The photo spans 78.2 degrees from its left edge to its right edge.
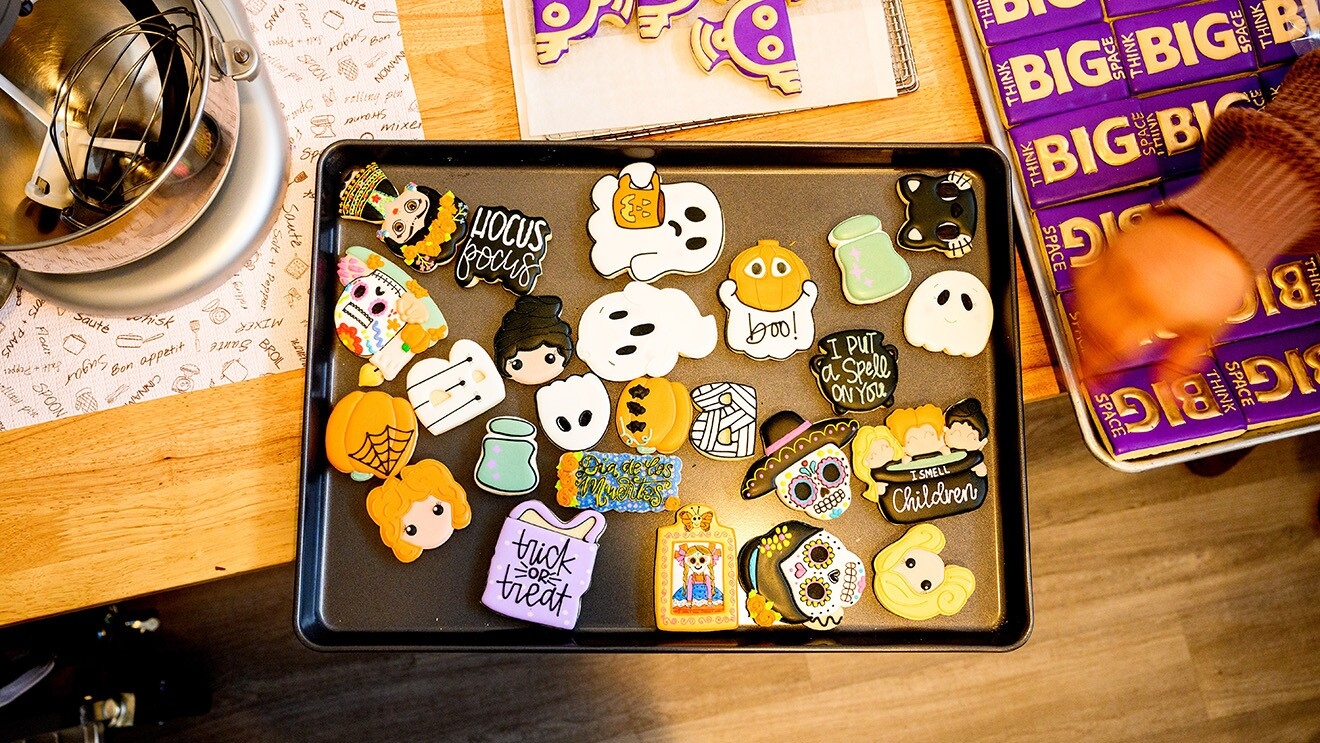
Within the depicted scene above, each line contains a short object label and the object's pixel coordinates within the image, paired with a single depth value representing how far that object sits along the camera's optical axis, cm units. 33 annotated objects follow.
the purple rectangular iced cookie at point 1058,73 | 76
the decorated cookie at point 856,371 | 74
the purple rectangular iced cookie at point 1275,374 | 74
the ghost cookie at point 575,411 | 74
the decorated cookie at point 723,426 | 74
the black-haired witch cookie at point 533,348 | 74
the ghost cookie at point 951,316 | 74
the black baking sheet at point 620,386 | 73
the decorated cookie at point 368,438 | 72
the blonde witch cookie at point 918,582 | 73
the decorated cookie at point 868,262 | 75
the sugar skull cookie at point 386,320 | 74
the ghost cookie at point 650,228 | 76
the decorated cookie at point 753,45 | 78
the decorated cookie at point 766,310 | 75
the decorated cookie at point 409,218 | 75
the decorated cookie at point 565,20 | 78
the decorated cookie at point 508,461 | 73
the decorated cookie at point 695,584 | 72
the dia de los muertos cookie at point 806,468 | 74
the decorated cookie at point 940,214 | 76
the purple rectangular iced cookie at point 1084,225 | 75
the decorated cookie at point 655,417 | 73
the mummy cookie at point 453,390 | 74
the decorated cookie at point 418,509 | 72
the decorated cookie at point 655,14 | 79
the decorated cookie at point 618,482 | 73
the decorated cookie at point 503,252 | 75
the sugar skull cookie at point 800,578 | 72
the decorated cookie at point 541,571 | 71
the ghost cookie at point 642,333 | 75
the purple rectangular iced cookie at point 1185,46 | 77
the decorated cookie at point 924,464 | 73
